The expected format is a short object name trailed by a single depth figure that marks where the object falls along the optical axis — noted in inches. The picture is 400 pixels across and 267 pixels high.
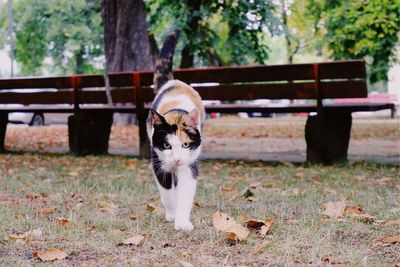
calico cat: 153.7
